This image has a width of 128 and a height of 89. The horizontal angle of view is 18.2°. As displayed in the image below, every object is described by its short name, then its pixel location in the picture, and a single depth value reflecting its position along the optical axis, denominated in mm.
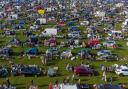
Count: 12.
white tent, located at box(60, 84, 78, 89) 40844
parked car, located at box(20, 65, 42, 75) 51750
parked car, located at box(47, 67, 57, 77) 52328
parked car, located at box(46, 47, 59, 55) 63484
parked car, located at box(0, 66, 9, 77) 51469
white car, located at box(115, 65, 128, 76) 54250
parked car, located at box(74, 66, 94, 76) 52781
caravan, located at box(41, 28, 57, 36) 80188
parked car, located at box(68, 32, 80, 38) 80175
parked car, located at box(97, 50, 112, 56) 64375
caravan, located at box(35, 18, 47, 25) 96788
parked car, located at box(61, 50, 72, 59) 62969
